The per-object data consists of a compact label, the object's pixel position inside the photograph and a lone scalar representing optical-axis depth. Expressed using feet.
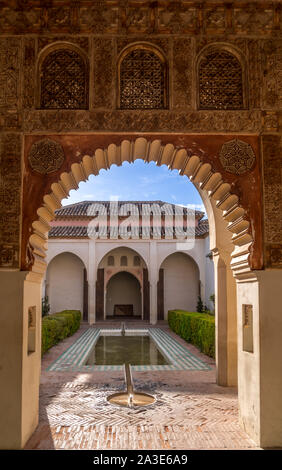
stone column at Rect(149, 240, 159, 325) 61.05
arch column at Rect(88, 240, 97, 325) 60.54
